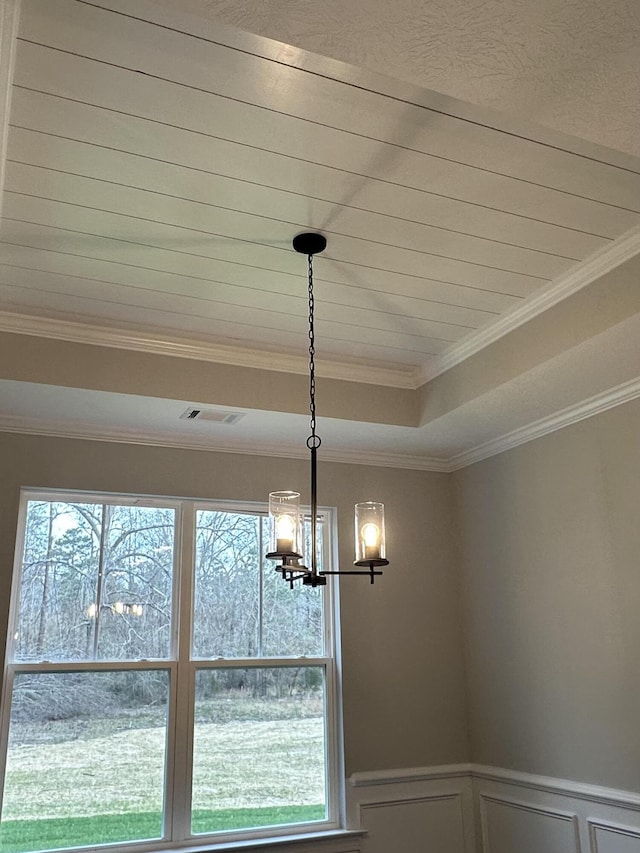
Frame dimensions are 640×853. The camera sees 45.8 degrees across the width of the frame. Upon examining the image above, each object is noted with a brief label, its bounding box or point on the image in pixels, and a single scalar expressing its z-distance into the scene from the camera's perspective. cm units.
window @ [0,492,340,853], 337
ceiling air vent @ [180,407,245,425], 352
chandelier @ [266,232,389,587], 237
